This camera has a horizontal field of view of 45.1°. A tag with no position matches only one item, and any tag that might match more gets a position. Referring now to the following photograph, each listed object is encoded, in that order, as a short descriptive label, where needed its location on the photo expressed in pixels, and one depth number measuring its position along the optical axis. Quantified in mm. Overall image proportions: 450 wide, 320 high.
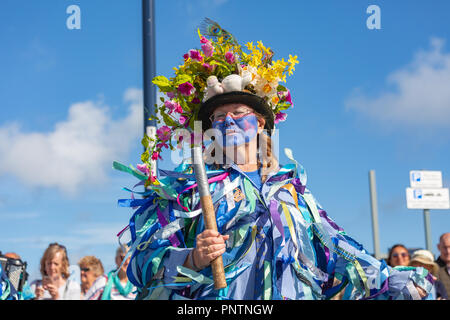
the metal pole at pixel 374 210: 12469
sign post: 13461
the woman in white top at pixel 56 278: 6199
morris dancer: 2559
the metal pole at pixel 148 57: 5320
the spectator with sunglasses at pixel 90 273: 6584
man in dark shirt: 5578
